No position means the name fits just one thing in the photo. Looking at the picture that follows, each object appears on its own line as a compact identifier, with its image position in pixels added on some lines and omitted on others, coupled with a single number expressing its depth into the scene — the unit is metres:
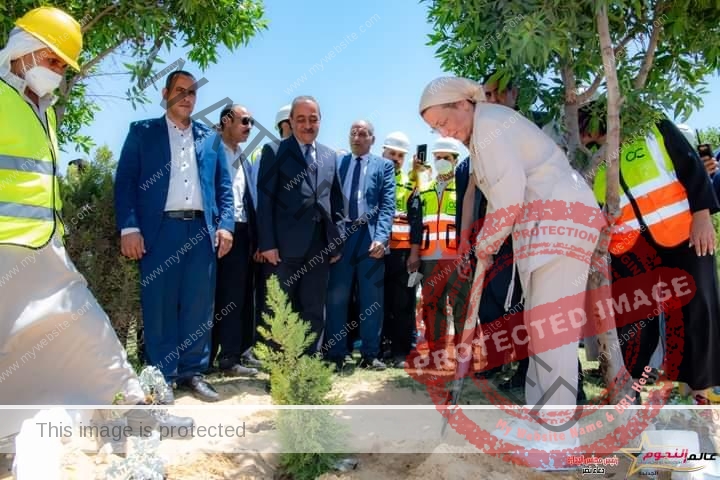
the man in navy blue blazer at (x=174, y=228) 4.08
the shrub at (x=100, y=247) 4.36
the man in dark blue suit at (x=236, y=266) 5.00
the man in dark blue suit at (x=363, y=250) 5.40
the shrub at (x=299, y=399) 2.88
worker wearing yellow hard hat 2.90
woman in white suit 3.16
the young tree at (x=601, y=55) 3.40
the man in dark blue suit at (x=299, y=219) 4.63
